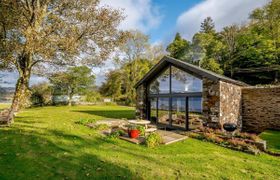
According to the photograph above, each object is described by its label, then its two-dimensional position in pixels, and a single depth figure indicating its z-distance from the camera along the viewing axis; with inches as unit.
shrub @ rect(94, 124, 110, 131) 445.7
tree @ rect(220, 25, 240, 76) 1330.0
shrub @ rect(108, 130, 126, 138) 374.6
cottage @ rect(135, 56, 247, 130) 432.5
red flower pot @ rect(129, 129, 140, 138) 369.8
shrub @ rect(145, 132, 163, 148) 321.7
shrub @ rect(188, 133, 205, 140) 388.2
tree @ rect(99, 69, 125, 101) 1507.1
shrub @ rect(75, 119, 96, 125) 509.5
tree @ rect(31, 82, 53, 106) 1436.3
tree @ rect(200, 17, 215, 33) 1827.1
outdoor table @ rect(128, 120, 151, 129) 393.1
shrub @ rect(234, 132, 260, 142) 357.5
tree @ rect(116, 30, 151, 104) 1382.9
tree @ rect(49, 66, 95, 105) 1507.4
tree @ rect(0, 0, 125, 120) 371.9
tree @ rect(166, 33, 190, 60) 1586.5
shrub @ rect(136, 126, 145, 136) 382.1
